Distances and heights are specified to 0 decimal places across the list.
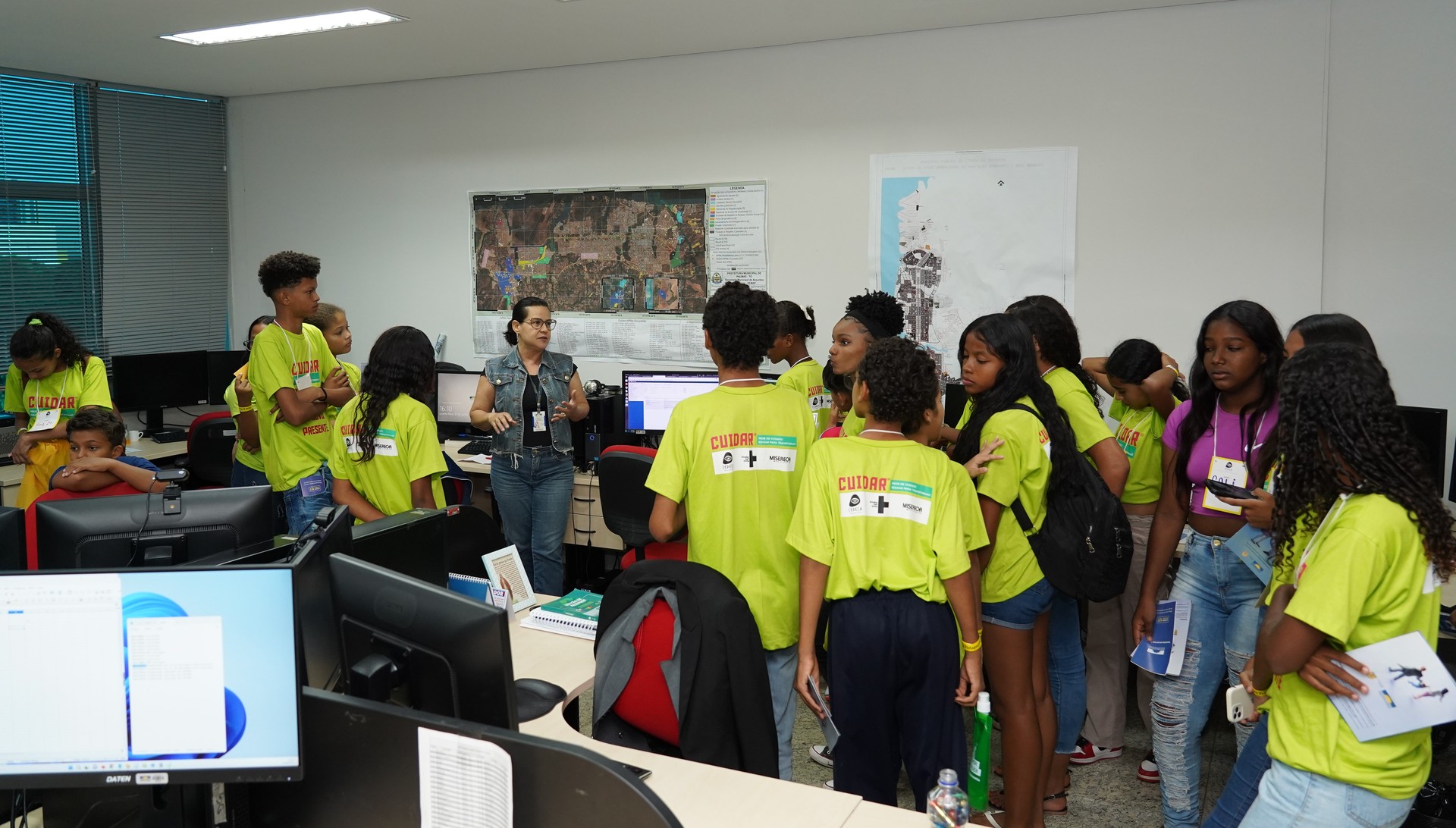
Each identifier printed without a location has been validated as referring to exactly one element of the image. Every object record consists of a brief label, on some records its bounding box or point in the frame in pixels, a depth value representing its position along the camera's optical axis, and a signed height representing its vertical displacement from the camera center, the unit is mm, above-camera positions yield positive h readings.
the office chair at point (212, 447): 5242 -694
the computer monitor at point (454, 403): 5402 -463
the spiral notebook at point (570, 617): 2652 -804
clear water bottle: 1529 -736
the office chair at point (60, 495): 3132 -599
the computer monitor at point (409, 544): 2244 -527
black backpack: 2531 -550
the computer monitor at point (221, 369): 6184 -338
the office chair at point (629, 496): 3854 -694
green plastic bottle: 2168 -978
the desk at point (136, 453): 4762 -745
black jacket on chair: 2021 -713
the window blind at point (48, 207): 5695 +614
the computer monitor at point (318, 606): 1813 -537
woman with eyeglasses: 4102 -478
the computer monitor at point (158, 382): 5758 -403
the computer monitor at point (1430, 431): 3289 -354
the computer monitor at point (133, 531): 2029 -441
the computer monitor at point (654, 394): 4816 -367
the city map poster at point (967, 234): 4496 +399
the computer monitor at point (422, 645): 1514 -522
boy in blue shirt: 3289 -486
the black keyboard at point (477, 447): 5020 -658
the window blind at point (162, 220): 6133 +594
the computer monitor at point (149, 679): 1389 -506
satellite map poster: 5227 +316
